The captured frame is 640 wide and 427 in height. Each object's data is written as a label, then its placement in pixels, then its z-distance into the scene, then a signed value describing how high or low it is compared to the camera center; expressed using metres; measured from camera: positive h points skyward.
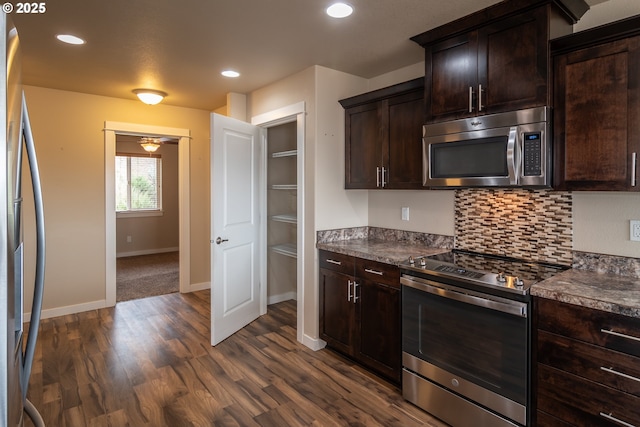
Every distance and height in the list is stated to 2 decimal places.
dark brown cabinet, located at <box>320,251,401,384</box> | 2.69 -0.79
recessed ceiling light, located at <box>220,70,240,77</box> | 3.56 +1.29
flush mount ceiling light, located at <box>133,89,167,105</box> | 4.21 +1.27
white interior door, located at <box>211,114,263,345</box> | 3.48 -0.15
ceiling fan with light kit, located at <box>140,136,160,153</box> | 6.81 +1.19
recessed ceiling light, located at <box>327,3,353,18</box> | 2.28 +1.21
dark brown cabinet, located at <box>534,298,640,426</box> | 1.63 -0.72
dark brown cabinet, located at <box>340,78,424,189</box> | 2.92 +0.59
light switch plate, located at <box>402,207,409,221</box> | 3.41 -0.04
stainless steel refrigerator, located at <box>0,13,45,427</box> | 0.90 -0.08
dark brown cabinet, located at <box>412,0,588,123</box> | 2.10 +0.91
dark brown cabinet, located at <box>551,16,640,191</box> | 1.85 +0.50
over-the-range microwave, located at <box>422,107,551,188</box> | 2.09 +0.35
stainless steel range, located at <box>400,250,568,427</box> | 1.98 -0.74
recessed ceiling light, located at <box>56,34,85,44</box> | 2.77 +1.26
